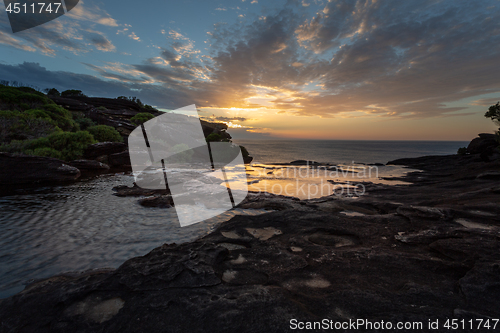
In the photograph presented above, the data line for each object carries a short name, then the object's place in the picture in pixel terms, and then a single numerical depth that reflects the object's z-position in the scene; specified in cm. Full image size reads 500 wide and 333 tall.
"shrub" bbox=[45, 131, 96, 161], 2702
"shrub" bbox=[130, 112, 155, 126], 5821
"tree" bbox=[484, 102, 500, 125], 2742
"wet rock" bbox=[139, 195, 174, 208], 1327
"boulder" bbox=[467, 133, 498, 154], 3615
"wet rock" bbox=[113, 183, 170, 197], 1567
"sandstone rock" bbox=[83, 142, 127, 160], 3023
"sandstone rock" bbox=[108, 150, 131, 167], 3133
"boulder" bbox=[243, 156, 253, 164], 5622
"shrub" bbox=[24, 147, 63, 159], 2394
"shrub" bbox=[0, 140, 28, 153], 2356
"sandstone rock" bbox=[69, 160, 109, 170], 2539
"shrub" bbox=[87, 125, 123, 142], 3791
